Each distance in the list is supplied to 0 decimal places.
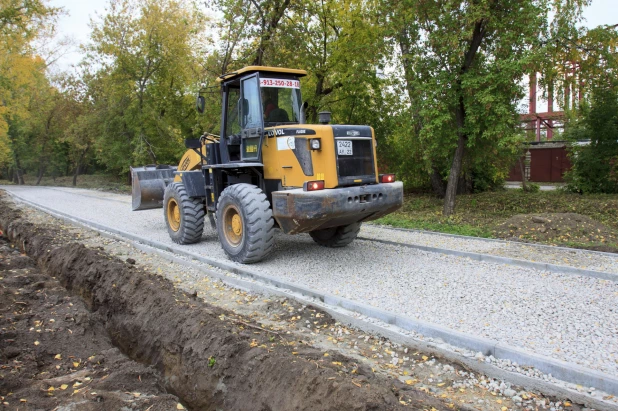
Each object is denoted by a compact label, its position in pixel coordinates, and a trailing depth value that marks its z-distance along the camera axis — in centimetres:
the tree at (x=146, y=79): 2488
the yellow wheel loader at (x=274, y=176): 716
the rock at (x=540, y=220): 1065
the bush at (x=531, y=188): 1892
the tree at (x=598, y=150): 1645
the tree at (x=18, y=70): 2481
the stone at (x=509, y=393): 372
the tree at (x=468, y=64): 1141
